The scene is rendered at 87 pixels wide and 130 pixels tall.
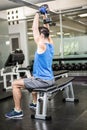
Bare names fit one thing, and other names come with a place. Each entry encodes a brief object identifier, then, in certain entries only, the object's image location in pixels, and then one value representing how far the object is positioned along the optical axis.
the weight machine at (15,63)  6.37
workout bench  3.56
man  3.59
